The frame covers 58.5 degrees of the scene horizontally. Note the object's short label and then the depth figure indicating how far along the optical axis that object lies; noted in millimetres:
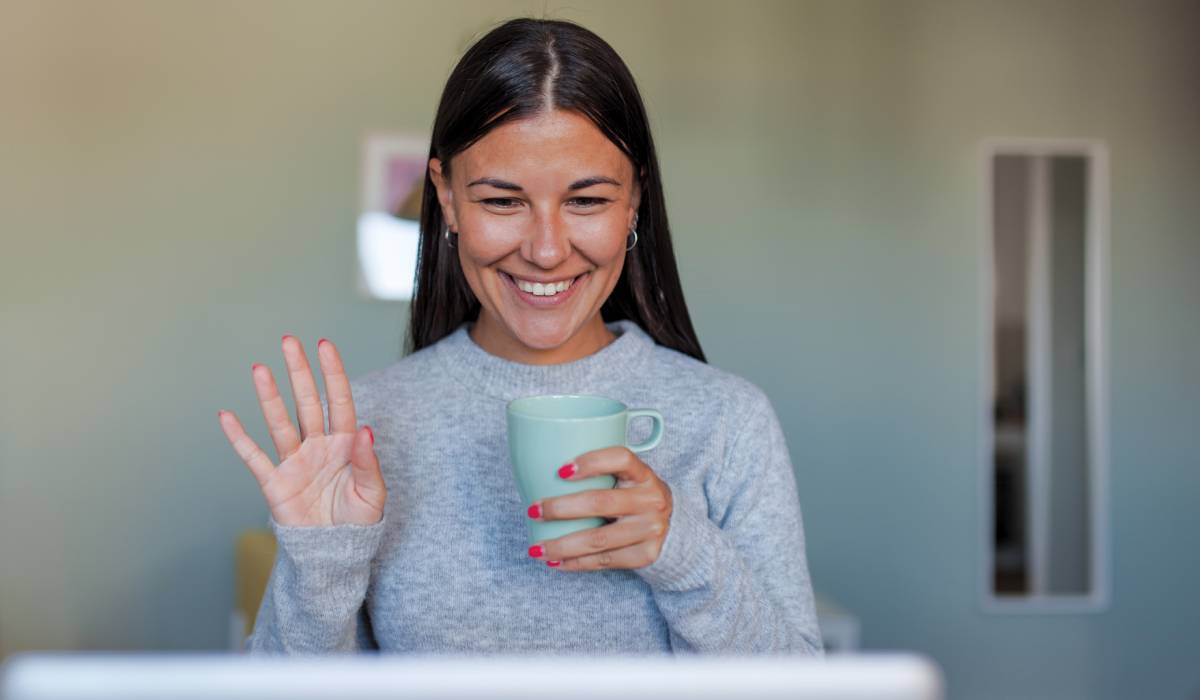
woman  1021
